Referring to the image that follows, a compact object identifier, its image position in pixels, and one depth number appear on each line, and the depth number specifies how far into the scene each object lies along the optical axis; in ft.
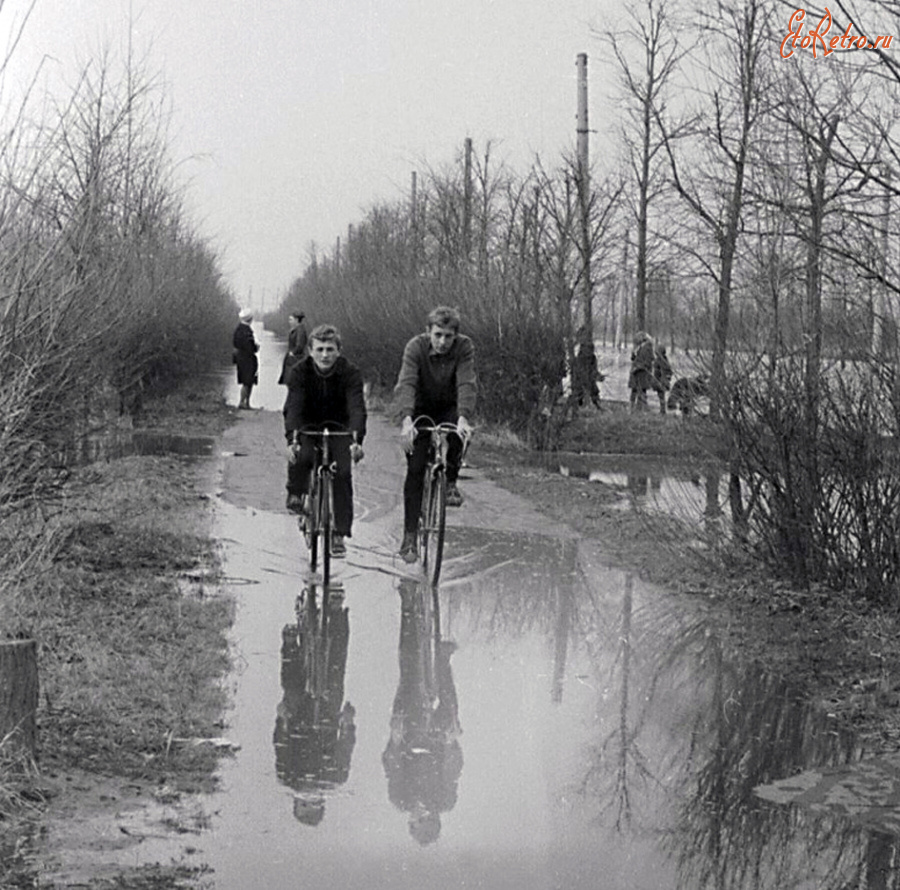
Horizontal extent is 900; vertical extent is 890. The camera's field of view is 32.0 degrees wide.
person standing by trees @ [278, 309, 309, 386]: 98.22
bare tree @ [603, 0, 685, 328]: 99.96
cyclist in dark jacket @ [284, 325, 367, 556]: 35.91
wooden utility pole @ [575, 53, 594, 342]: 83.46
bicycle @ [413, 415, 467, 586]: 36.24
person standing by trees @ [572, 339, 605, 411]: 78.43
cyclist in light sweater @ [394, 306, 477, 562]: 36.17
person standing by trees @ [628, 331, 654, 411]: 94.58
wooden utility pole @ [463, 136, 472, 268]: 127.30
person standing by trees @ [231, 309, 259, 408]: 100.07
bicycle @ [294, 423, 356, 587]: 35.58
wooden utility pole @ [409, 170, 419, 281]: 144.33
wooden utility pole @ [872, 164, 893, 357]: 30.35
